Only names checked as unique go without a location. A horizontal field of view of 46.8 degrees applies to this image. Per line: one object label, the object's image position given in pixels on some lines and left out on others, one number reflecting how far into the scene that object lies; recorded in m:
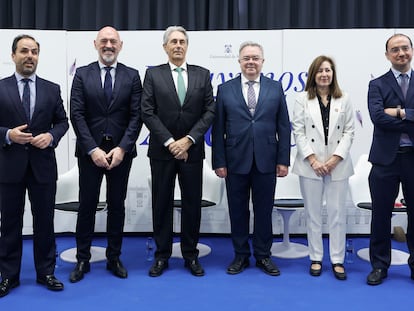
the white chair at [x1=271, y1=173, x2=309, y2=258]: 4.06
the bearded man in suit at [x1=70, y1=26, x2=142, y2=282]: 3.35
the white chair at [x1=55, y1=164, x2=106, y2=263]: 3.98
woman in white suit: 3.41
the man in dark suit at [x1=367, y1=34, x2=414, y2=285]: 3.18
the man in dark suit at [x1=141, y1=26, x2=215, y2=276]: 3.40
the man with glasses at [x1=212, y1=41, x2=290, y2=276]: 3.48
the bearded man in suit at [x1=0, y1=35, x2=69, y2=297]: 3.01
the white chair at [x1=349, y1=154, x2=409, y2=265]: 3.91
